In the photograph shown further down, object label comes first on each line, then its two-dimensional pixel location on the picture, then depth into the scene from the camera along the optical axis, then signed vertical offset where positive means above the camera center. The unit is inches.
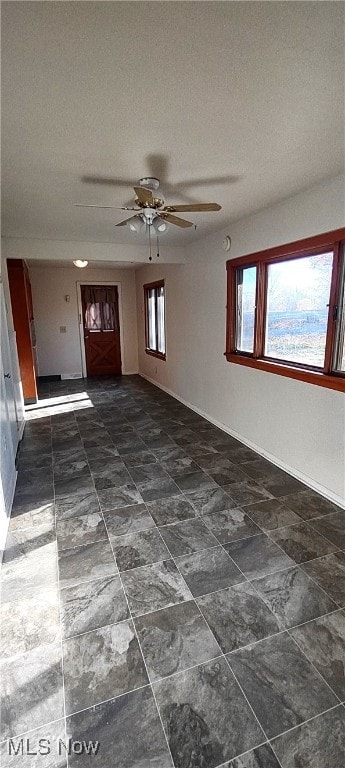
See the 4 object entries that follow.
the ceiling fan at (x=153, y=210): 86.0 +28.9
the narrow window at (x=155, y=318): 241.4 -0.1
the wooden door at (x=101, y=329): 285.1 -8.7
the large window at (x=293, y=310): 98.1 +1.7
